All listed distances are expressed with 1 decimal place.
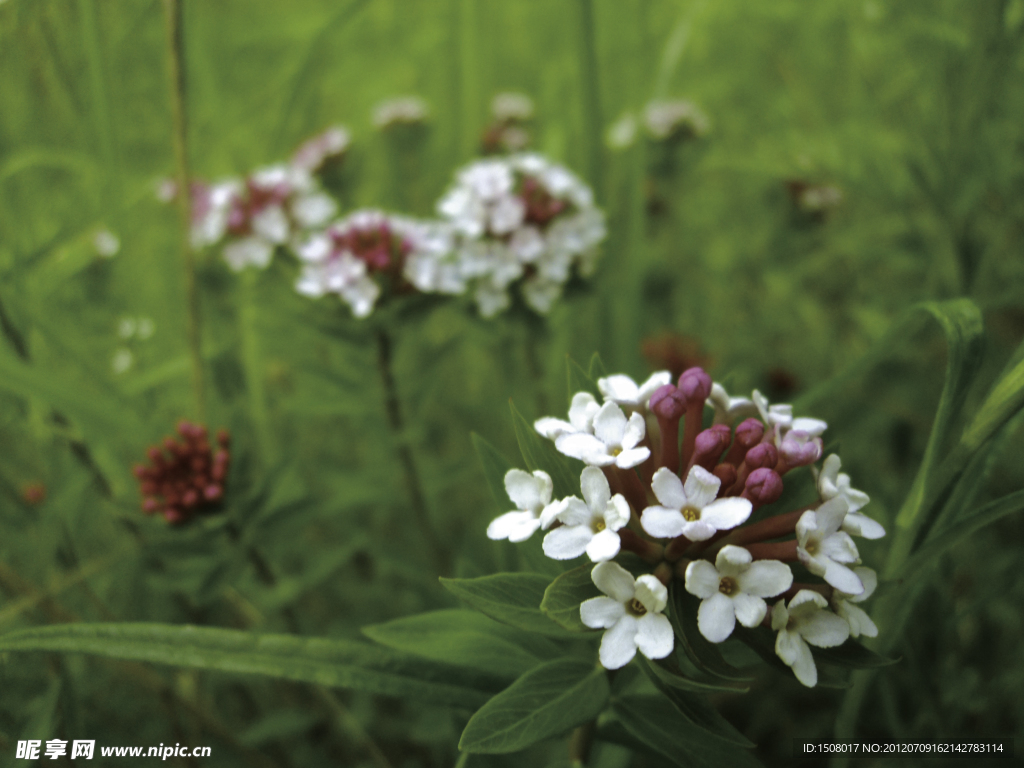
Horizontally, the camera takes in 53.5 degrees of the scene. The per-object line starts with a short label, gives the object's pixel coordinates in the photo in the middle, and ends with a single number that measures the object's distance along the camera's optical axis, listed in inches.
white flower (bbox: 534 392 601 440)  4.1
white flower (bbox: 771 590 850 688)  3.7
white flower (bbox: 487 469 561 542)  4.0
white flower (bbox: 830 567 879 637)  3.8
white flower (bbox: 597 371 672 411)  4.2
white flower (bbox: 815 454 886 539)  4.0
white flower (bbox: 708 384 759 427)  4.4
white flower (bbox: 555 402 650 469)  3.8
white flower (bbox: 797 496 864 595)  3.7
